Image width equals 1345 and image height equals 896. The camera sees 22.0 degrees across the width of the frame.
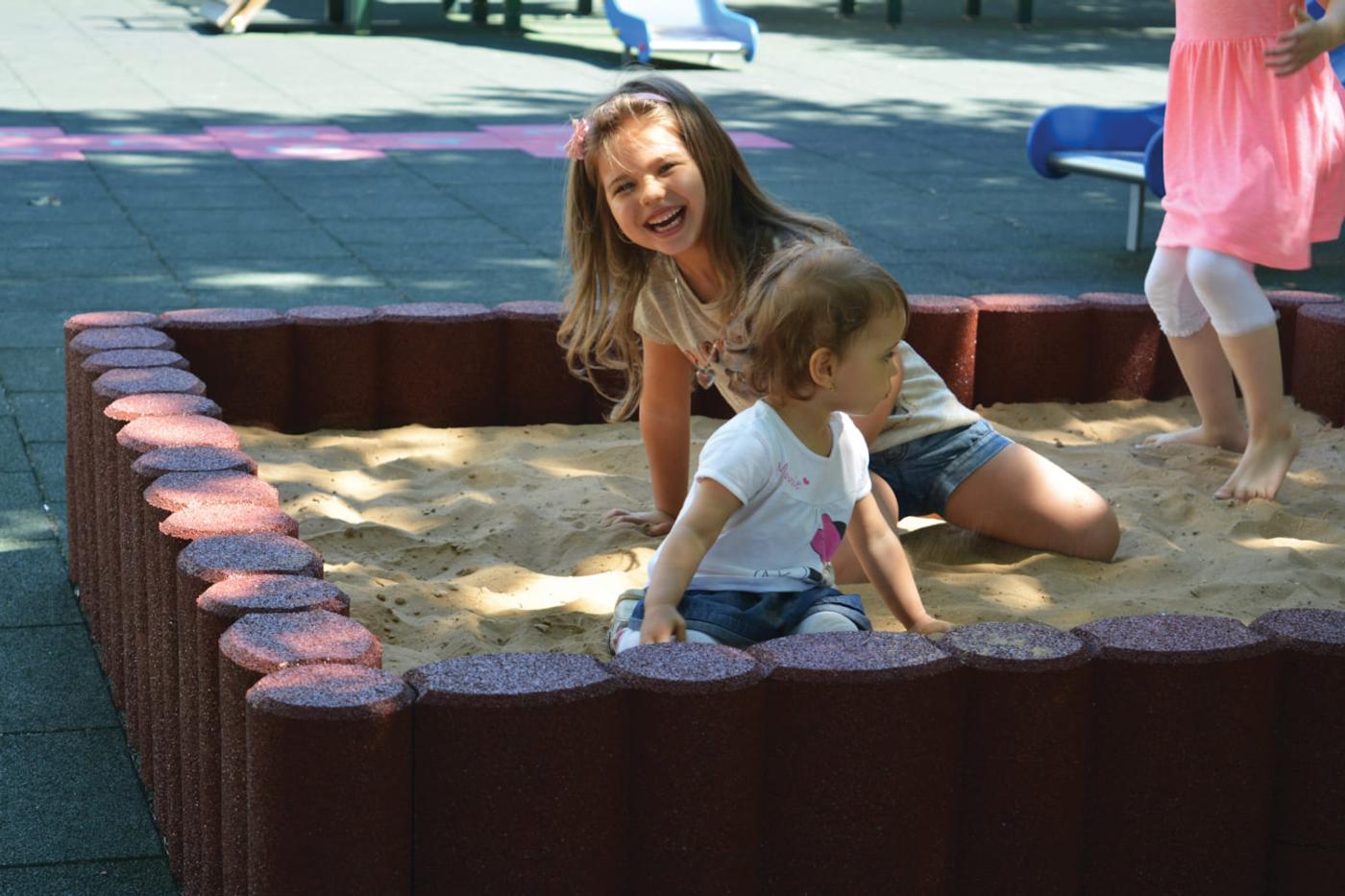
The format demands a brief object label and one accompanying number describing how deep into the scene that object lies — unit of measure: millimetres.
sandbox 4376
